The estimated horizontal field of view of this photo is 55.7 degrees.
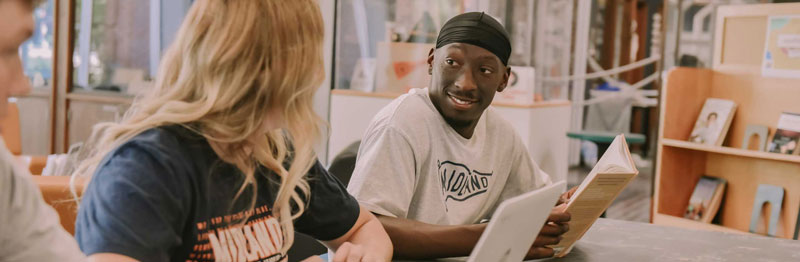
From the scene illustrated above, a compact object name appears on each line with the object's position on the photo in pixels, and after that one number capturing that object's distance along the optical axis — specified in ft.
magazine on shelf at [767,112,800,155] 11.15
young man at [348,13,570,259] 4.94
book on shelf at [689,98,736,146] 11.92
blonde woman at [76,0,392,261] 3.08
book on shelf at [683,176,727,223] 12.30
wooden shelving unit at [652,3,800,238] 11.56
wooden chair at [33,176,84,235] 7.25
